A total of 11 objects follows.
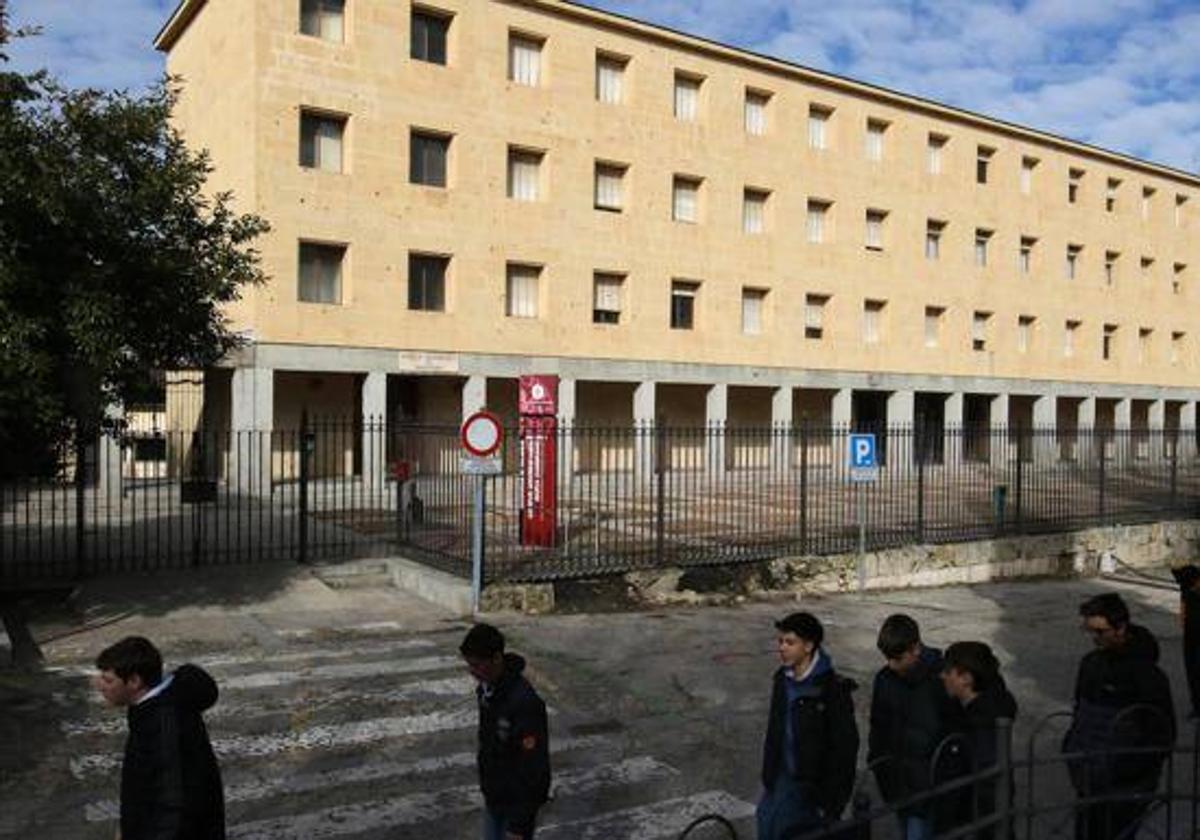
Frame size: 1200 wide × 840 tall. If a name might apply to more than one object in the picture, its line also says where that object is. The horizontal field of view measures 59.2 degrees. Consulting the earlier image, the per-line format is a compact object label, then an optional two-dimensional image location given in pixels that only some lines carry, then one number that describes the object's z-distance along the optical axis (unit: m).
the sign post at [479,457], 11.93
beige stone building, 25.02
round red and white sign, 12.02
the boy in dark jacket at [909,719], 4.65
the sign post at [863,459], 14.05
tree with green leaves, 8.68
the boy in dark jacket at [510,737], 4.52
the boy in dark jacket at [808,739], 4.48
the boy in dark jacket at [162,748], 3.86
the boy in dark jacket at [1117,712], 4.98
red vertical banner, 14.32
